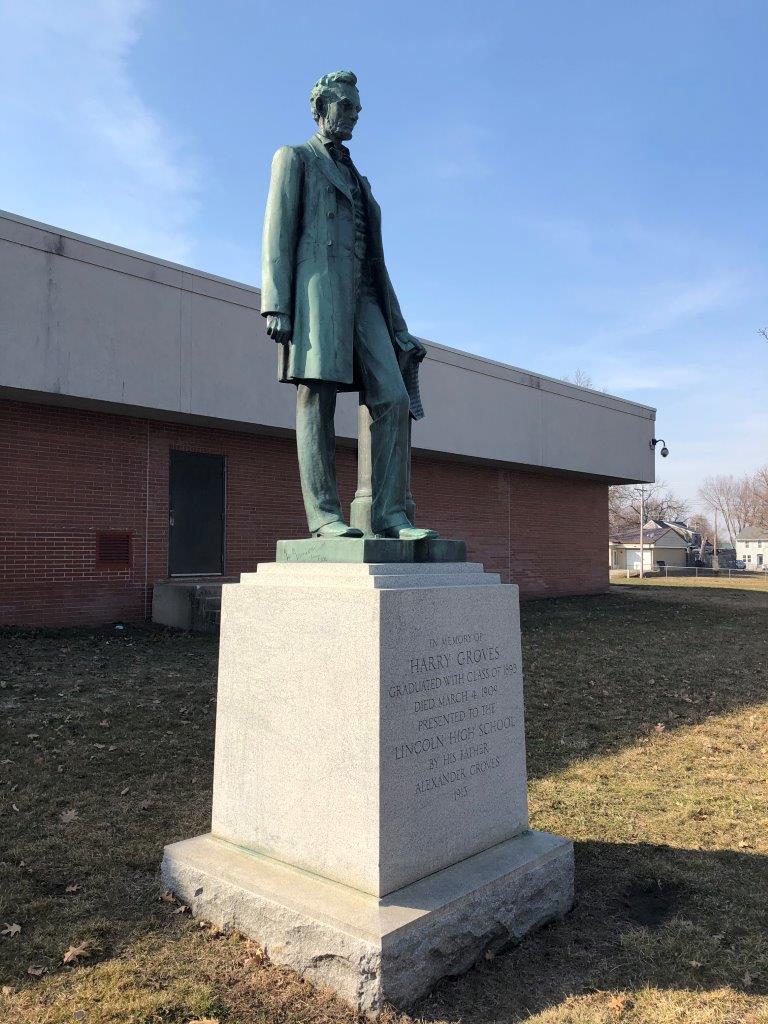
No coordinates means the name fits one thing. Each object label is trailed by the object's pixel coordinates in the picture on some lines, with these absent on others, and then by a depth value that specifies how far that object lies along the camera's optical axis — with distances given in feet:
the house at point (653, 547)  213.87
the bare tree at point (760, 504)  290.87
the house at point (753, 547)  327.06
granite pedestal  9.39
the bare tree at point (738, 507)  359.87
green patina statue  12.00
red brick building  35.45
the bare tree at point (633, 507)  241.55
